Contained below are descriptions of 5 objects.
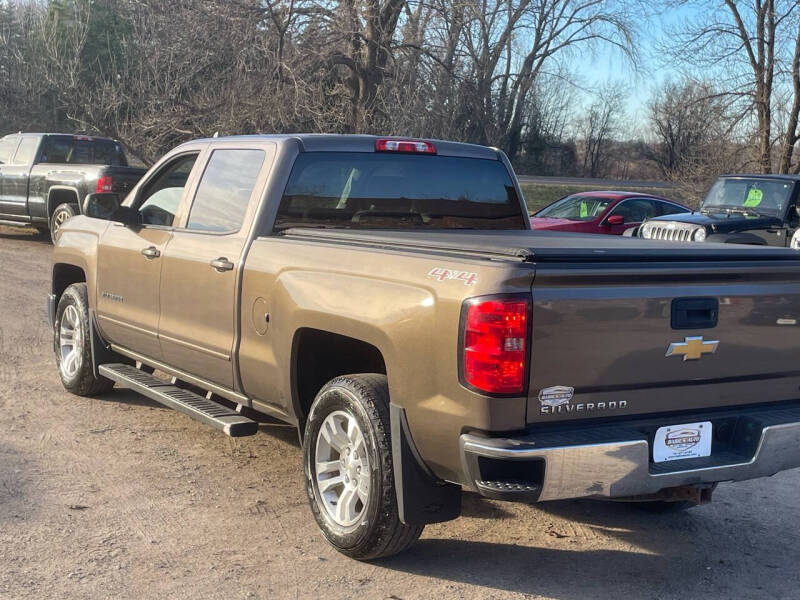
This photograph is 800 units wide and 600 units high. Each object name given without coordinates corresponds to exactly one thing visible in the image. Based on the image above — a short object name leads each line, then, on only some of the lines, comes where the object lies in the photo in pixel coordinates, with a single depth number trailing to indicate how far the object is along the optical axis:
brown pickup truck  3.67
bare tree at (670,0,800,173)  24.89
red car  16.23
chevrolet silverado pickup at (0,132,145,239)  15.47
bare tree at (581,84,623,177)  62.12
